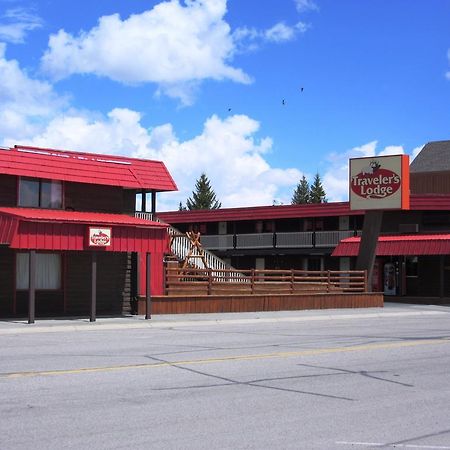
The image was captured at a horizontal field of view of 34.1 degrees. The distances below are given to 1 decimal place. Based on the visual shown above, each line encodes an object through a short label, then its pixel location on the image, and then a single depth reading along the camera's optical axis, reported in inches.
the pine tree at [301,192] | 4751.5
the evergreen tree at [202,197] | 4101.9
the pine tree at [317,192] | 4461.1
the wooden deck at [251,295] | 1027.3
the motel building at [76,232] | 836.0
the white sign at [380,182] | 1331.2
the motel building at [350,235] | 1601.9
